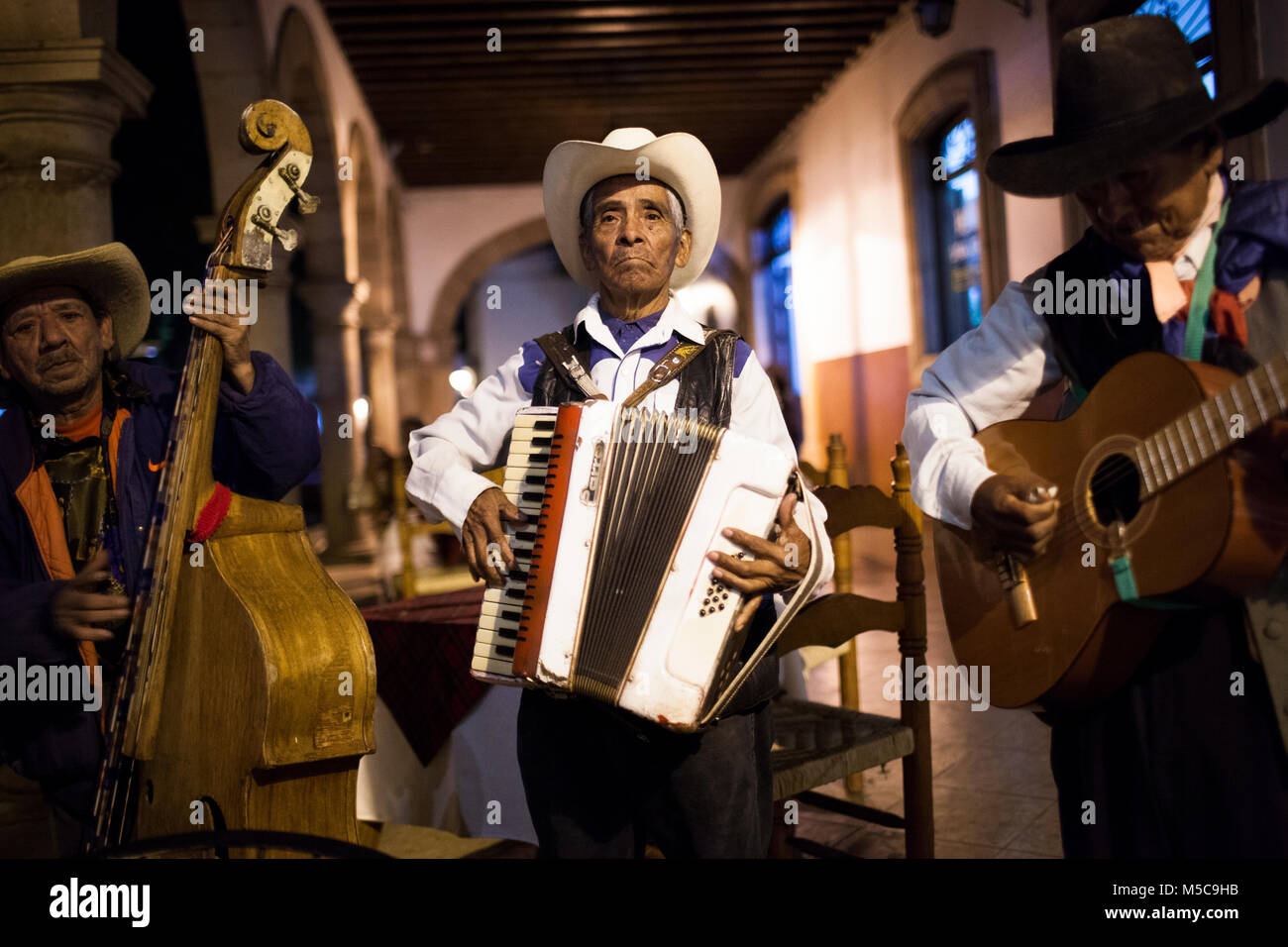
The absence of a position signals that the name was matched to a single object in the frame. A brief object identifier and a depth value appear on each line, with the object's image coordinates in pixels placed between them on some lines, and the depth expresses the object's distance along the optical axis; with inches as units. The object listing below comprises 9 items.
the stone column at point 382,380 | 458.3
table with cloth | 101.7
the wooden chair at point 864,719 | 95.5
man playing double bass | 73.5
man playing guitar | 50.8
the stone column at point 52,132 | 127.3
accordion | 59.5
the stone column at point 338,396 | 364.5
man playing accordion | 65.3
